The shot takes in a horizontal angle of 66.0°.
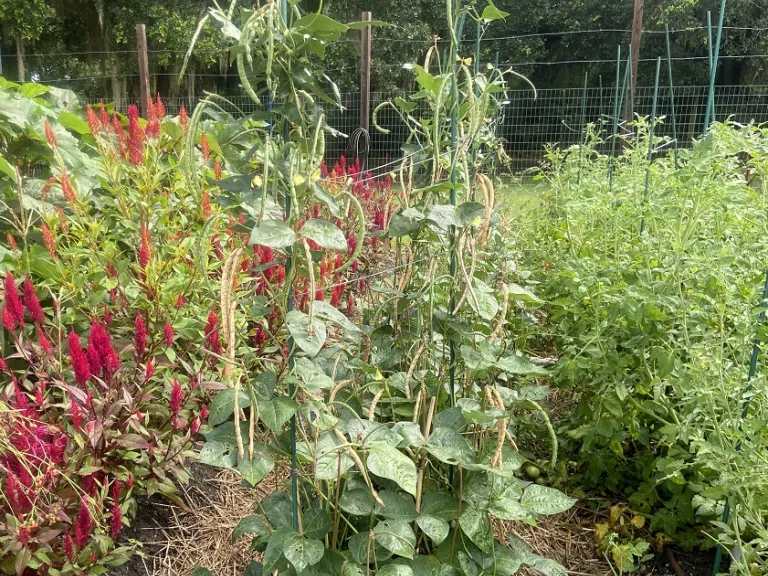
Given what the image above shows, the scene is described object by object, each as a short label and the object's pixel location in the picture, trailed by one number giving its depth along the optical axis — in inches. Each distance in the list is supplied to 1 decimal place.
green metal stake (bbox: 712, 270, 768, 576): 55.2
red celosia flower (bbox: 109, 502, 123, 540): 52.8
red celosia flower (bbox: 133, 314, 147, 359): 56.2
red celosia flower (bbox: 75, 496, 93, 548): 50.8
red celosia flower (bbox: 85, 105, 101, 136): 73.1
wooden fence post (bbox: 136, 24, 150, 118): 247.3
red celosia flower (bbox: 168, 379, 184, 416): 57.1
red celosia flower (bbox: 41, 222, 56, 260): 63.6
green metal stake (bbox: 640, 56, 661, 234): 99.8
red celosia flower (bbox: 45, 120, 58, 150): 66.4
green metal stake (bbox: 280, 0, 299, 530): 42.6
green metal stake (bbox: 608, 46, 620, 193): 129.1
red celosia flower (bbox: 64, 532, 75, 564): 51.2
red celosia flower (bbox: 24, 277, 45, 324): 56.1
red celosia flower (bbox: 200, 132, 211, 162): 82.2
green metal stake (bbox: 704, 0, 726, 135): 86.8
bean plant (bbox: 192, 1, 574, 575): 40.0
